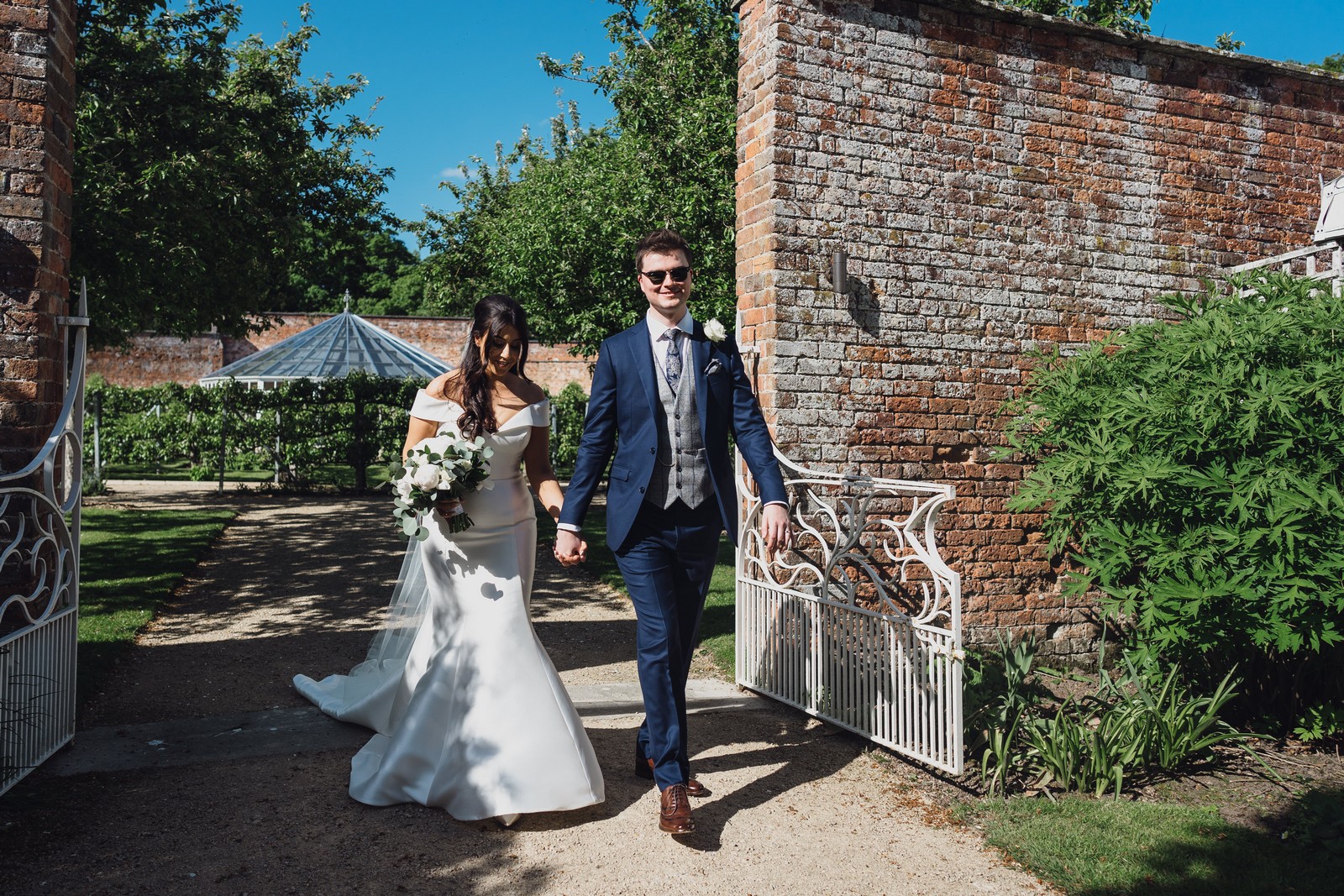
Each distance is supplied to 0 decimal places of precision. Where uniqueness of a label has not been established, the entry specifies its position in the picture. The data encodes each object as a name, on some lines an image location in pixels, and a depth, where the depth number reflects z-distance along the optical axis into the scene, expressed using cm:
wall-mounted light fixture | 584
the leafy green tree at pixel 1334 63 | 2303
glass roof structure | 1945
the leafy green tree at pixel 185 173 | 893
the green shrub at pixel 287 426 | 1706
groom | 375
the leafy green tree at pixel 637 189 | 1202
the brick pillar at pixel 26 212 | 416
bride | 370
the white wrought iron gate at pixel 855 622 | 423
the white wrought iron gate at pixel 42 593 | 381
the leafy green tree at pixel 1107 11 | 1307
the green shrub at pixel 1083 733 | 416
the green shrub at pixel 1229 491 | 452
